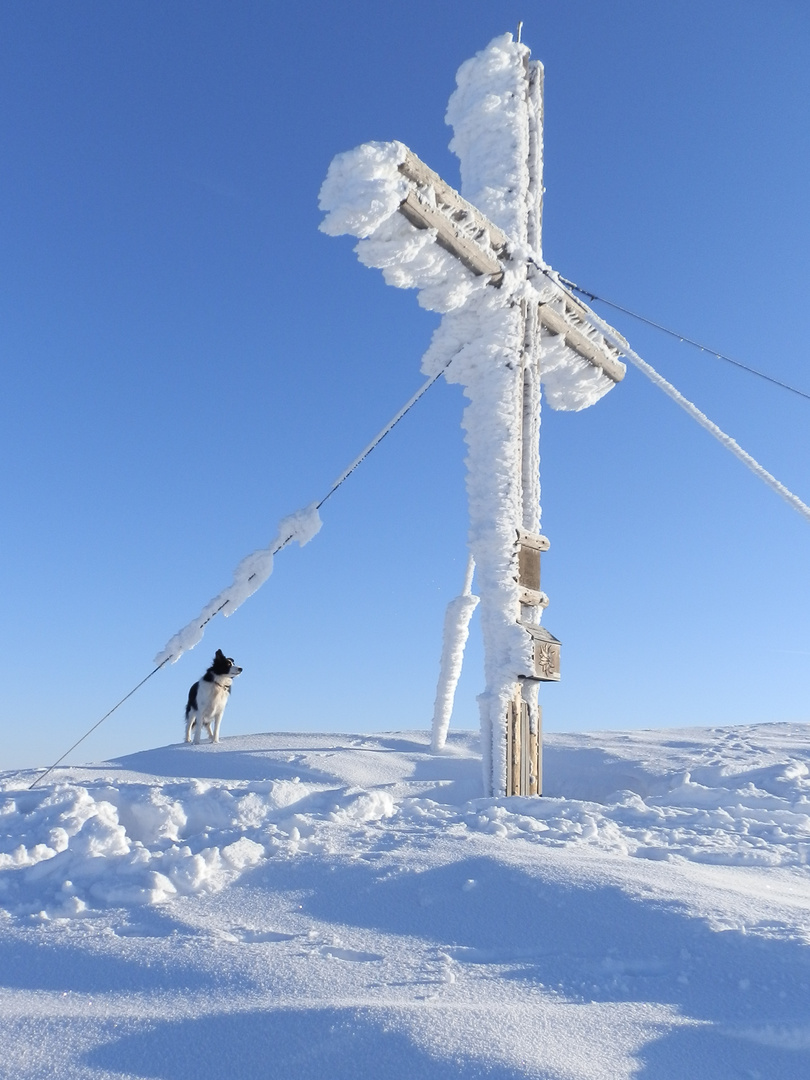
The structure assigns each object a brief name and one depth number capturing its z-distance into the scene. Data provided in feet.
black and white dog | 35.86
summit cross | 20.85
